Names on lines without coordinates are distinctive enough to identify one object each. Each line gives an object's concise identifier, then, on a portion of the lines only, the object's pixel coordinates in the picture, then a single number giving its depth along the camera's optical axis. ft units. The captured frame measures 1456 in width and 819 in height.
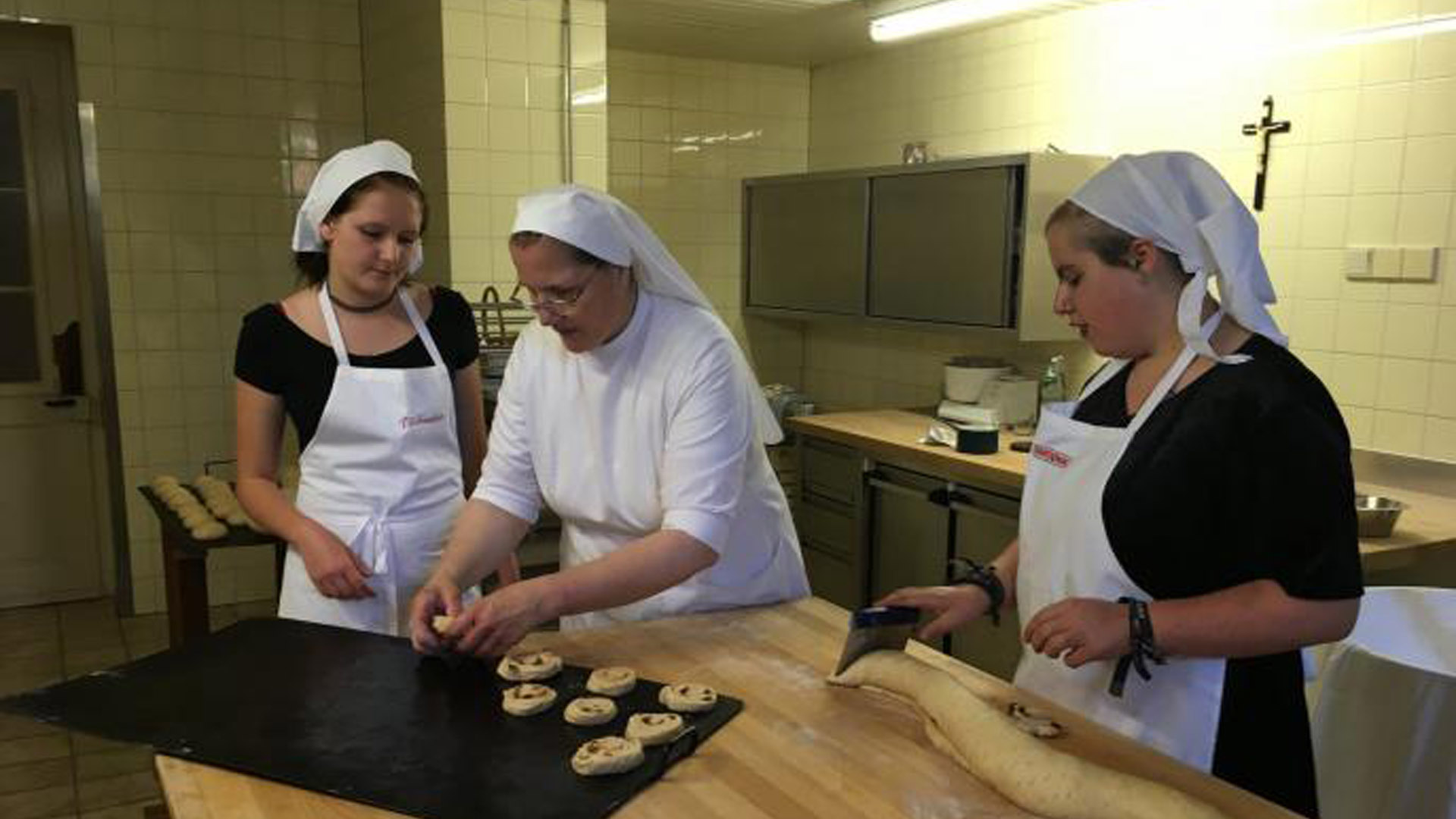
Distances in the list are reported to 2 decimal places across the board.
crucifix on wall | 10.04
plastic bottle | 12.17
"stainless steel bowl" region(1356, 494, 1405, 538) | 8.06
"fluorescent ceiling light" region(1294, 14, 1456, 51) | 8.85
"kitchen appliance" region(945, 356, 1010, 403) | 12.62
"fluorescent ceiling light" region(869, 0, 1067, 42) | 11.68
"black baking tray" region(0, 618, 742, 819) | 3.78
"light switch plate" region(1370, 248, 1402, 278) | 9.25
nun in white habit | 5.11
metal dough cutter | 4.73
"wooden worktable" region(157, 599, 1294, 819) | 3.70
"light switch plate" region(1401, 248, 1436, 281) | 9.02
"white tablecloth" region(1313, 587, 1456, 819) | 6.00
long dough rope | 3.53
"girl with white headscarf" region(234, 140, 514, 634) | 6.12
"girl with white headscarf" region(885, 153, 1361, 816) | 4.25
